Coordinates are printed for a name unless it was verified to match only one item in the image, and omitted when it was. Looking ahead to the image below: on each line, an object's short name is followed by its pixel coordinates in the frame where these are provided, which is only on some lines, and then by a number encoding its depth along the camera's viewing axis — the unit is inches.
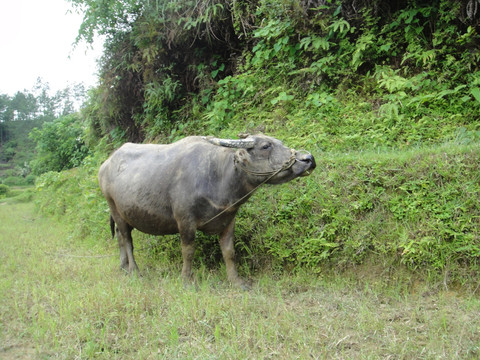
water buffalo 152.5
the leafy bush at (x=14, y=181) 1203.2
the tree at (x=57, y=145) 610.9
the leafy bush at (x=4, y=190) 879.1
